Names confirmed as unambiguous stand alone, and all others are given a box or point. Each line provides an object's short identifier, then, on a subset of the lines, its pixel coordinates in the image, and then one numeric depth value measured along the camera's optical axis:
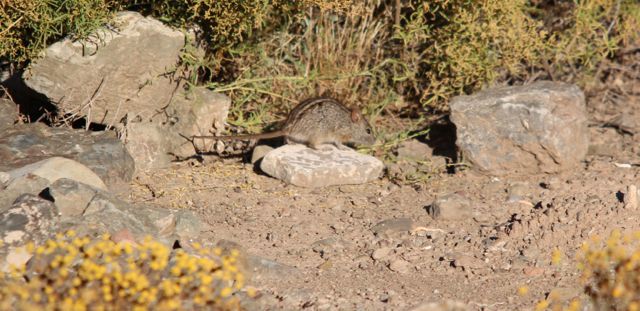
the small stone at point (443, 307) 7.42
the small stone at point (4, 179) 11.18
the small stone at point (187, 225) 11.12
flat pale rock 13.18
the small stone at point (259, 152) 13.91
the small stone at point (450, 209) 12.32
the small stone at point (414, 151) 14.48
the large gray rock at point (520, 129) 13.85
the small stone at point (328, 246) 11.21
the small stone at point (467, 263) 10.87
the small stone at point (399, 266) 10.80
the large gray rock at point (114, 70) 12.79
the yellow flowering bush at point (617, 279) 7.62
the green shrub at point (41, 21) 12.27
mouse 13.87
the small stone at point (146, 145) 13.30
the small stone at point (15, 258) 9.42
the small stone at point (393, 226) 11.88
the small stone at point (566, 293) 9.94
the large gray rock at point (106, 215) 10.37
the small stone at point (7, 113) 12.77
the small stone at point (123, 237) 10.11
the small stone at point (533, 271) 10.68
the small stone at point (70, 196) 10.53
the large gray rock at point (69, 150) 12.18
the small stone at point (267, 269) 10.31
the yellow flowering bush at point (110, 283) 7.71
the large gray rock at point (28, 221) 9.80
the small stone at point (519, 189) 13.22
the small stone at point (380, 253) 11.12
